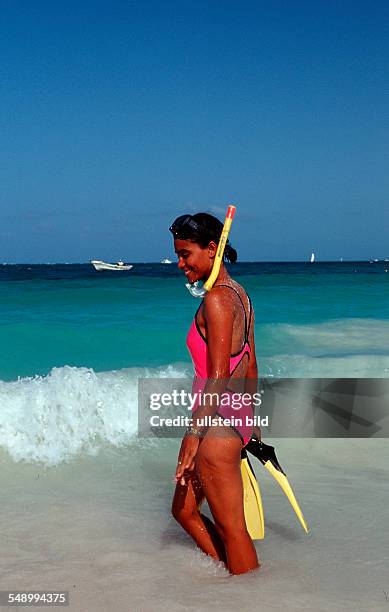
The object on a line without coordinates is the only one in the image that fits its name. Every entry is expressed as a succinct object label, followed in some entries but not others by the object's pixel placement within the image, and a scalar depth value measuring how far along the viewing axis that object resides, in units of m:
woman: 3.07
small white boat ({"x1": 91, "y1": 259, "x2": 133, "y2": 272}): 67.69
